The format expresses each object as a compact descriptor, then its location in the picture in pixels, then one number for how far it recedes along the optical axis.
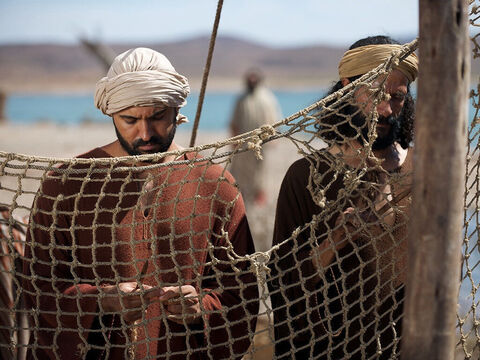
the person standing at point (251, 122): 8.69
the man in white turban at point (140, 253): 2.61
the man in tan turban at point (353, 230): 2.63
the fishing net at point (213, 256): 2.60
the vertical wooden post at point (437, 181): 2.01
